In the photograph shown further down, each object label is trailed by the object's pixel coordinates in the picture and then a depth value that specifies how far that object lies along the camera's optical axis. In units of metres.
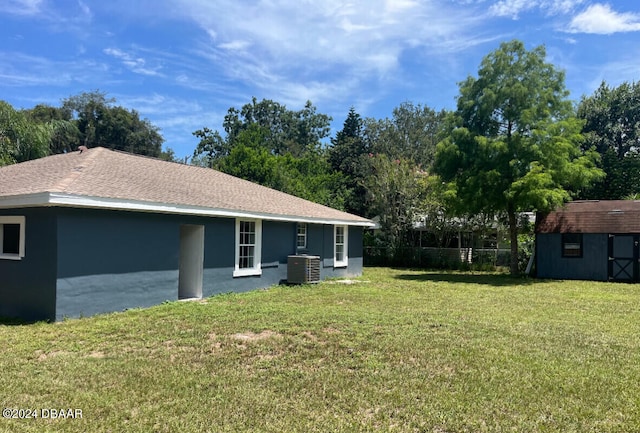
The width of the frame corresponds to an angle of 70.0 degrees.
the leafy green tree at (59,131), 45.36
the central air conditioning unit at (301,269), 15.08
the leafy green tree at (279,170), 26.20
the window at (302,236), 16.44
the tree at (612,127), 31.38
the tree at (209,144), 55.44
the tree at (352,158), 35.56
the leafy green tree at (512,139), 18.12
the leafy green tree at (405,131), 42.91
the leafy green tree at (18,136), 21.60
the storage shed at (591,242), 18.81
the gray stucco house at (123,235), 8.68
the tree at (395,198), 25.73
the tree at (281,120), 60.00
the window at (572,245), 19.67
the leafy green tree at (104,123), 51.22
